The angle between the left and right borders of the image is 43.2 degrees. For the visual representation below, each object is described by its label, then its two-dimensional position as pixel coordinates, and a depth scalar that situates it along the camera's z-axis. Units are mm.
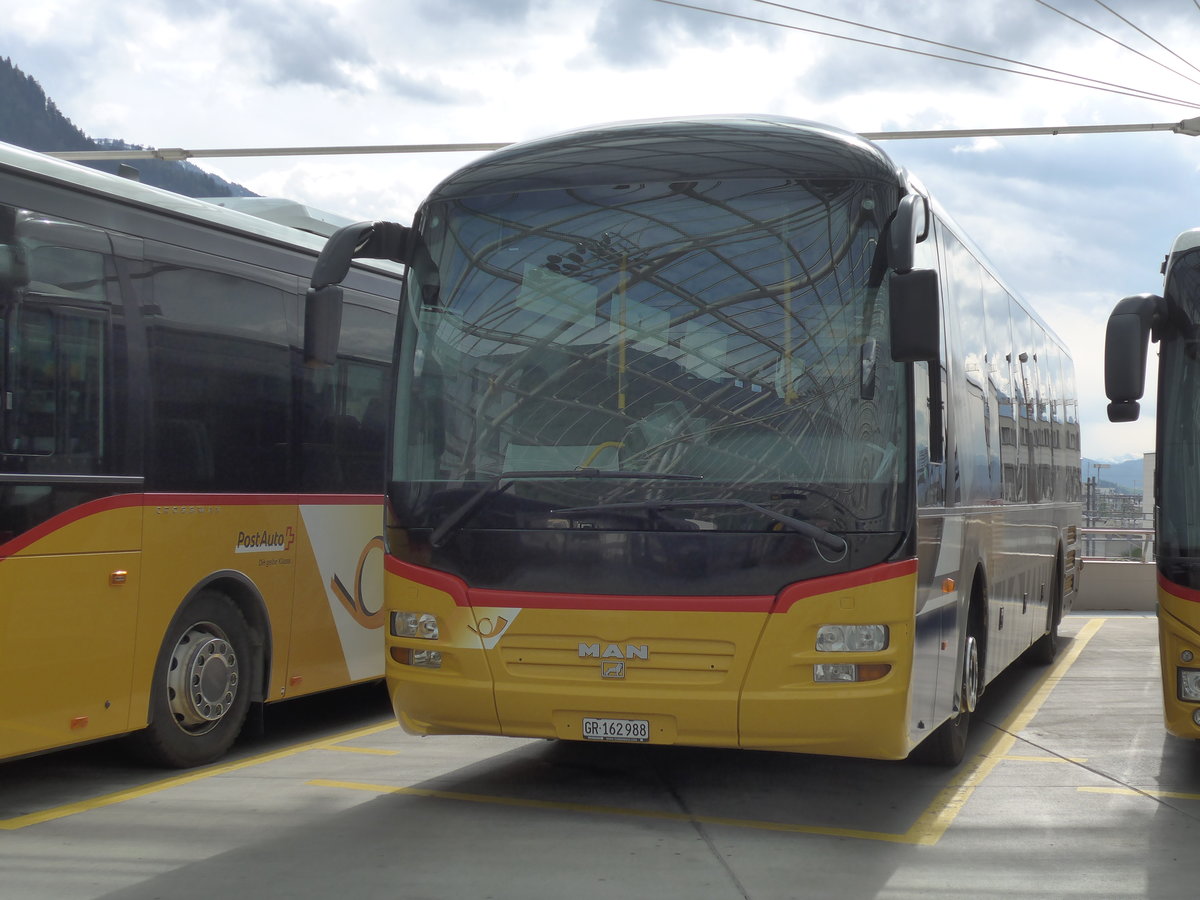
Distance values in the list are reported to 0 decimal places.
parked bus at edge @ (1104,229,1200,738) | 8164
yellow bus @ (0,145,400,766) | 7520
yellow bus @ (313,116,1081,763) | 7004
